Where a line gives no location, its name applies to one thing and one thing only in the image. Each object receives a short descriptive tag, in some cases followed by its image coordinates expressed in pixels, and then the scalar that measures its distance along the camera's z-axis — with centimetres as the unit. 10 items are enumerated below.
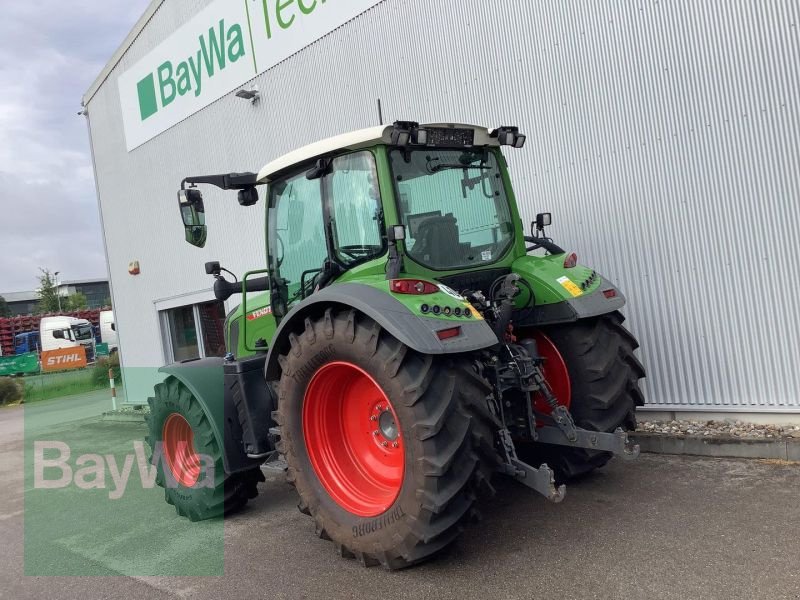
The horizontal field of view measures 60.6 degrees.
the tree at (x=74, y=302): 6050
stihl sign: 2777
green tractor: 357
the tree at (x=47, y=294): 5381
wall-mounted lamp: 991
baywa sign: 905
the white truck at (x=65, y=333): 3534
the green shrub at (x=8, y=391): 1941
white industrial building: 550
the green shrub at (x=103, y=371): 2081
